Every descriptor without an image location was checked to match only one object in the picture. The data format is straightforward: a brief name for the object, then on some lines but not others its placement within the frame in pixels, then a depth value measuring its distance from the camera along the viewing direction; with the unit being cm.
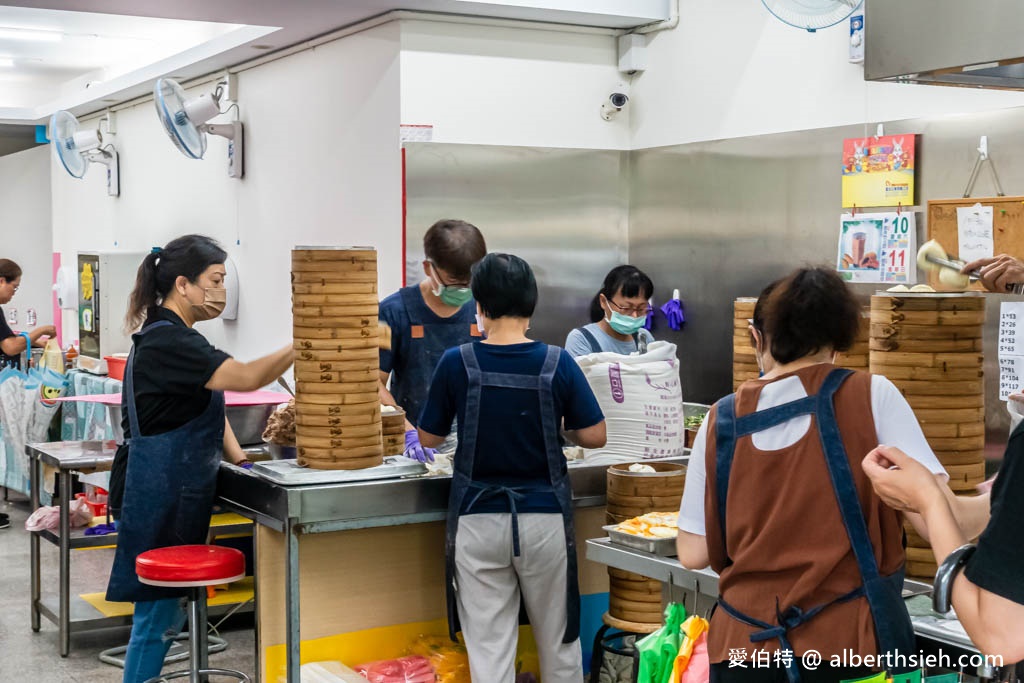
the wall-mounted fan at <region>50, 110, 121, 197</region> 861
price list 416
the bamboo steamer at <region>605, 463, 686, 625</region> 366
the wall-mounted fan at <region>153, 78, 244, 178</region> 654
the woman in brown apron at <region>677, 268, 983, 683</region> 221
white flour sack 397
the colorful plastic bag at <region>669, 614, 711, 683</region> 261
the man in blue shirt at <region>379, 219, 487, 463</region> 421
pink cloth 507
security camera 604
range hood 232
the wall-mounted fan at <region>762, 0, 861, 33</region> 397
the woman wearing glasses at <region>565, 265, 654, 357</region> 502
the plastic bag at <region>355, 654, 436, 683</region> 371
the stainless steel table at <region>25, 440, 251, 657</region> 520
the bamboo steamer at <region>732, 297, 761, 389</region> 387
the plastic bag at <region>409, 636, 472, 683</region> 376
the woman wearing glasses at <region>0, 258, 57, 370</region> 795
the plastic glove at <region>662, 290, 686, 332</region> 587
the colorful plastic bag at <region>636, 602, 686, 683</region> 271
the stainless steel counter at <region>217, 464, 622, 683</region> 347
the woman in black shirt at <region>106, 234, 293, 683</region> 371
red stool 362
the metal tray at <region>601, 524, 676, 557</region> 290
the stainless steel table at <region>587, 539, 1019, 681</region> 228
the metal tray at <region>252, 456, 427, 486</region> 350
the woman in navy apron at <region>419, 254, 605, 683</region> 339
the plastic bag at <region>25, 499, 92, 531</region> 546
